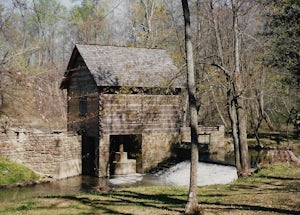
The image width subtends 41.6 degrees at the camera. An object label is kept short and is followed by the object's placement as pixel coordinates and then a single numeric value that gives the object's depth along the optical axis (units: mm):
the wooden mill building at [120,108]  25766
